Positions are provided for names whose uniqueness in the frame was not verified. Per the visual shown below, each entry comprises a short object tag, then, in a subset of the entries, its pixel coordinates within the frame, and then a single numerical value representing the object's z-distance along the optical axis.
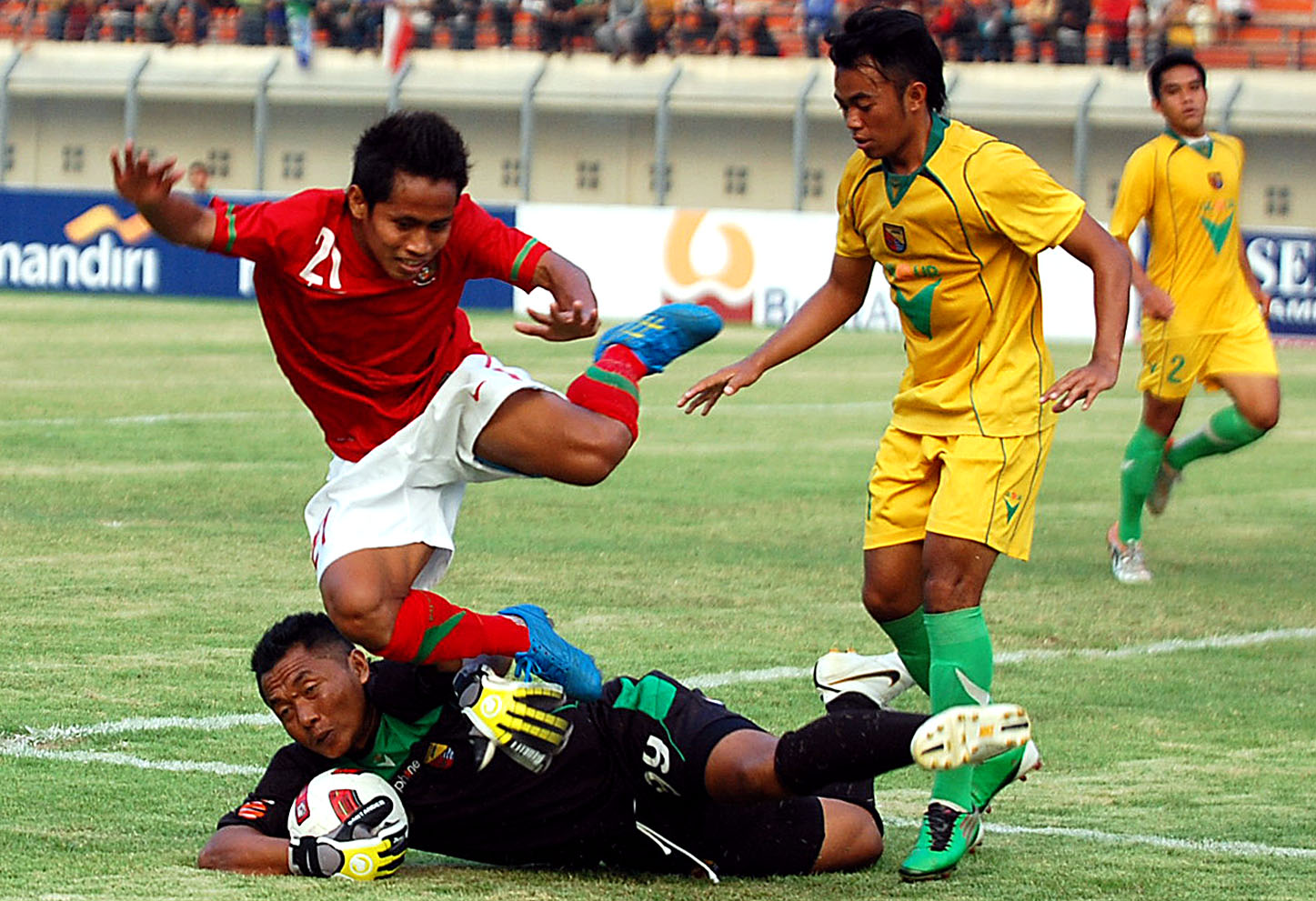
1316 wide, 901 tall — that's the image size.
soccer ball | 10.09
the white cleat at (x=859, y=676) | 11.73
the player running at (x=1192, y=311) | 20.41
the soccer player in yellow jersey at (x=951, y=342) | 11.33
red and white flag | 77.25
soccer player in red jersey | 11.16
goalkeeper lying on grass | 10.21
